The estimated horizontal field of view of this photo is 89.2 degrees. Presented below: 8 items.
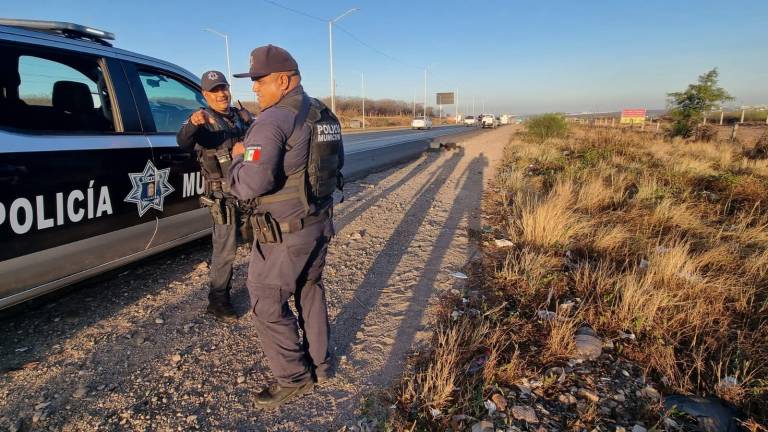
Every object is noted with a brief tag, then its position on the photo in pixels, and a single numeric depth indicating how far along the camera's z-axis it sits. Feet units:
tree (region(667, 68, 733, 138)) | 60.49
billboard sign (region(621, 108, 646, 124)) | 113.13
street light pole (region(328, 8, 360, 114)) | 98.60
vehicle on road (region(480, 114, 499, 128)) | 179.51
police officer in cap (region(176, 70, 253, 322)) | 8.93
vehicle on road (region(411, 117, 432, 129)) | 145.69
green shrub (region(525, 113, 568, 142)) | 67.10
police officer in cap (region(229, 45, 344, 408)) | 6.10
